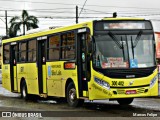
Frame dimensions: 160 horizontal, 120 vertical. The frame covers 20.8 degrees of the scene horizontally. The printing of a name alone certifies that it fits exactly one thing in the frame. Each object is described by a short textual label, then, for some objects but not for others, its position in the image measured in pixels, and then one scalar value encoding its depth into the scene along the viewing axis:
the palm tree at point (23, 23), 58.67
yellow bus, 13.38
